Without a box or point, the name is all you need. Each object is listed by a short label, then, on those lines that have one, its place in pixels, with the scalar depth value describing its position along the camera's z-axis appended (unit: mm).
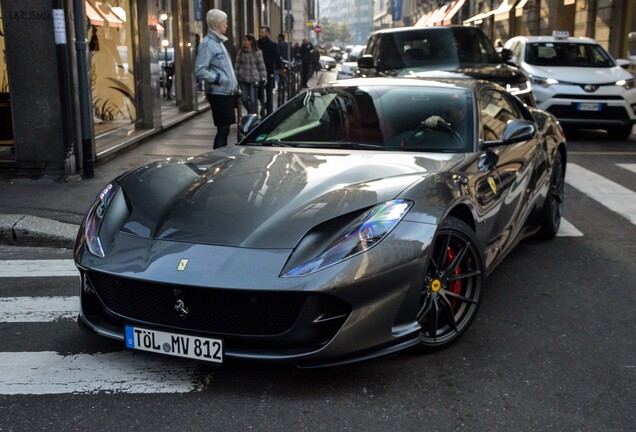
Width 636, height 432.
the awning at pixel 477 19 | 37981
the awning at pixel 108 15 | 11212
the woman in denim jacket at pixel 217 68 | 9070
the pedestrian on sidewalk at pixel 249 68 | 13933
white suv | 13055
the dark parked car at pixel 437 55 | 11766
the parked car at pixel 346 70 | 31491
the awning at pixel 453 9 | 45869
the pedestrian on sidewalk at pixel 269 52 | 18422
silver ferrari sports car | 3309
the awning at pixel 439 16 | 51647
